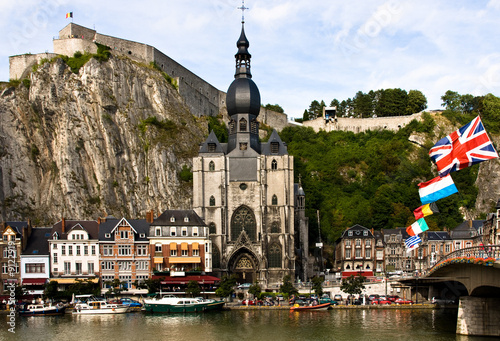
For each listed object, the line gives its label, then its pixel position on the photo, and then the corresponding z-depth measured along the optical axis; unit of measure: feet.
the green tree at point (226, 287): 222.07
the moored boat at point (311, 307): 209.97
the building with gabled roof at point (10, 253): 222.07
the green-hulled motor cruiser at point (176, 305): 205.46
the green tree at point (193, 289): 216.95
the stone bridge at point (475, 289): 132.98
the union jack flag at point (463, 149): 107.76
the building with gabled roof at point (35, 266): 224.94
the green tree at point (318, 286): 231.30
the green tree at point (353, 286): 225.76
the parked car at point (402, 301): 221.66
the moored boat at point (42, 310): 199.72
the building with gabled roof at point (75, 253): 230.27
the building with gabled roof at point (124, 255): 233.76
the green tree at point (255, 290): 226.38
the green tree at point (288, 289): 228.84
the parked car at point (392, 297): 225.89
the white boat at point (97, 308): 202.88
